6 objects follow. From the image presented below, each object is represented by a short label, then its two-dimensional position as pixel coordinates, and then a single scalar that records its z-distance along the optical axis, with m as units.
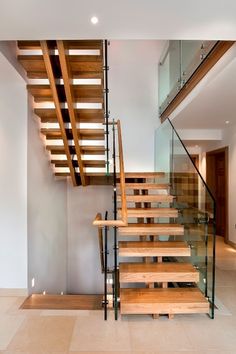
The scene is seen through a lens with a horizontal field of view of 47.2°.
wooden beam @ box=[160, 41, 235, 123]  3.04
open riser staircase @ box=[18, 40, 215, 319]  2.95
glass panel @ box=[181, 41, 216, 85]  3.55
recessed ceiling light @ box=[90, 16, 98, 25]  2.20
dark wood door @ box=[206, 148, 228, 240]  6.42
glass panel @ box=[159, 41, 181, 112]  5.18
